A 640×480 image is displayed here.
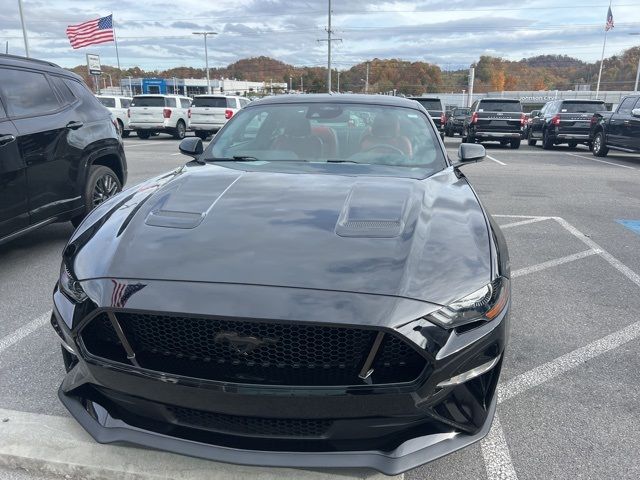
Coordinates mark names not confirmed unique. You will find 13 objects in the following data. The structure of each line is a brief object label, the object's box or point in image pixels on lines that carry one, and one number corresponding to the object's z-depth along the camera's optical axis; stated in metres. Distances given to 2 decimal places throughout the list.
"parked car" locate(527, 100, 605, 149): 17.02
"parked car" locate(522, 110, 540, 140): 20.70
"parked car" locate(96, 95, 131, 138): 21.66
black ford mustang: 1.77
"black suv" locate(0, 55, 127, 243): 4.24
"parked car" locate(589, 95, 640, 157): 13.23
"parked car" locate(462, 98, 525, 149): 18.02
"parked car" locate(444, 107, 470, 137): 24.22
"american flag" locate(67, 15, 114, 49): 30.23
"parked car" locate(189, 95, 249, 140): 20.62
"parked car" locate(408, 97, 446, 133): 20.83
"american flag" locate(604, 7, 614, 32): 41.94
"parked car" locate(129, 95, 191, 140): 20.75
